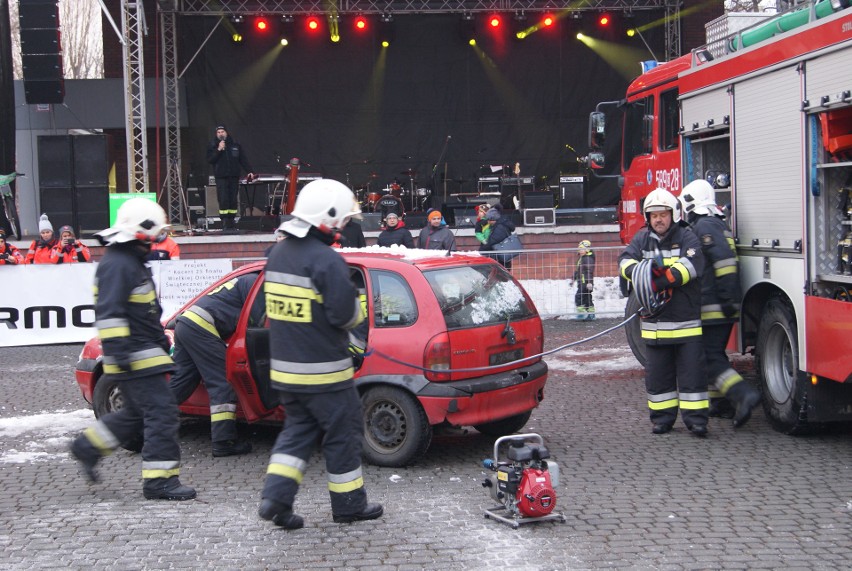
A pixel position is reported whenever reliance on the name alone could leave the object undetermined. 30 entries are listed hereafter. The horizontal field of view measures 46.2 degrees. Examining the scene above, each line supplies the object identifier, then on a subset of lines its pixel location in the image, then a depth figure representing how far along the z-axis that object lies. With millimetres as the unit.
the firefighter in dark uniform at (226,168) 18844
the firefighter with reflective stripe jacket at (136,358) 6082
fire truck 6759
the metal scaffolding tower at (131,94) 18453
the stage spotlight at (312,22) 23031
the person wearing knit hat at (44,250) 14008
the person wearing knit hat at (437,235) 13602
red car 6648
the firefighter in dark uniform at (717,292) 7730
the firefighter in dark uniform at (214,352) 7117
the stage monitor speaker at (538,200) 19453
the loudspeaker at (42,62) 19141
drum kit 22484
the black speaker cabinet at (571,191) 21500
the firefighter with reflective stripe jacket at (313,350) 5340
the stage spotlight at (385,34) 23625
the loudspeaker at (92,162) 18422
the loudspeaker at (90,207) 18469
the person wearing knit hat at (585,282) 14203
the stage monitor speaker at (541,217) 18875
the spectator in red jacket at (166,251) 13486
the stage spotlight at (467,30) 23547
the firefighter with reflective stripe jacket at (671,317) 7512
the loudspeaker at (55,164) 18359
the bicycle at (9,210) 19031
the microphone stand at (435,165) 23766
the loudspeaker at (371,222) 19797
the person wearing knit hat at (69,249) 14039
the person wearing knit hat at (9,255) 13914
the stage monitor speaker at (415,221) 19906
